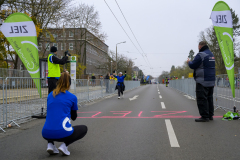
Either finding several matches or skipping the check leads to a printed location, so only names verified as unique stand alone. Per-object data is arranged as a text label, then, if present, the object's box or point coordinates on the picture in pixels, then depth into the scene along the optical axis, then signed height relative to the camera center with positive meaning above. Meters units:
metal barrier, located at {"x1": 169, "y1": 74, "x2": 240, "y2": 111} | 8.28 -0.61
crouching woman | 3.47 -0.58
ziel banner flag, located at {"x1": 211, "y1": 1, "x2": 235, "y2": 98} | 7.48 +1.49
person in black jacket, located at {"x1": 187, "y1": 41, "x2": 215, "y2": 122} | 6.52 +0.04
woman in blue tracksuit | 16.03 -0.21
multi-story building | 28.33 +6.60
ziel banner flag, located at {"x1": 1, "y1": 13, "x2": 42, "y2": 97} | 7.27 +1.35
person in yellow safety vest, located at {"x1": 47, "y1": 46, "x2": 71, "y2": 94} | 7.34 +0.25
